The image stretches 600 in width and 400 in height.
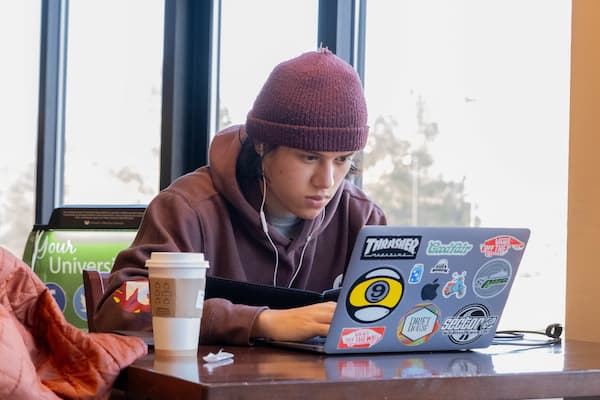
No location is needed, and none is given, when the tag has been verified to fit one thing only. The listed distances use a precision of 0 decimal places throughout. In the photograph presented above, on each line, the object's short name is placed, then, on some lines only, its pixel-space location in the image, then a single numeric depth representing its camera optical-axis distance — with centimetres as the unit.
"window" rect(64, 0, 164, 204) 583
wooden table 240
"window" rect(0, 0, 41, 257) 689
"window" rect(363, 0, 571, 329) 361
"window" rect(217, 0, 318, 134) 487
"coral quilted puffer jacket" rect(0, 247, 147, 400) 254
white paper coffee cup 267
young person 322
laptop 269
